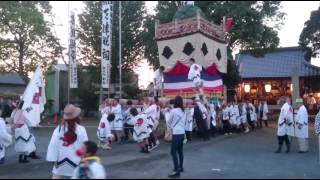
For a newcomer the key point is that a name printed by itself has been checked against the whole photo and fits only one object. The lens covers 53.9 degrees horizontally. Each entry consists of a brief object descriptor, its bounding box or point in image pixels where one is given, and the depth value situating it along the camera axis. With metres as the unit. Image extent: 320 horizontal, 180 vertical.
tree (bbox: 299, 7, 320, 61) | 22.57
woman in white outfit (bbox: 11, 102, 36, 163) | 8.48
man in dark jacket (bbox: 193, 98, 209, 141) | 12.60
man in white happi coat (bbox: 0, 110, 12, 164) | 8.20
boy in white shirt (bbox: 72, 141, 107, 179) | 3.92
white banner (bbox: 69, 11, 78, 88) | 18.30
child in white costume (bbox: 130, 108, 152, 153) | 9.89
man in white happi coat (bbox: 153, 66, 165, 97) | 14.98
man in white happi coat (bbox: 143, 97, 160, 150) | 10.31
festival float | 14.10
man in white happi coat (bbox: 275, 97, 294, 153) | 10.25
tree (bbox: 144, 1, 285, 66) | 21.12
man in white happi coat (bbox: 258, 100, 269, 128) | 18.34
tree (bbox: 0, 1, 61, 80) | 21.43
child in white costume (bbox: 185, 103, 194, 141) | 12.02
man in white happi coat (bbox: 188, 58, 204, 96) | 13.09
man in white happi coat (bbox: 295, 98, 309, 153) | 10.35
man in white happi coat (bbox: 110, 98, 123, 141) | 11.80
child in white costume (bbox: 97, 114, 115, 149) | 10.43
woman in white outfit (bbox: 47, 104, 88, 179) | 4.86
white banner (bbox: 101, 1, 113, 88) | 16.92
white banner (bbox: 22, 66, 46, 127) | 7.47
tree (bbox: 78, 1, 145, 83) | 26.16
